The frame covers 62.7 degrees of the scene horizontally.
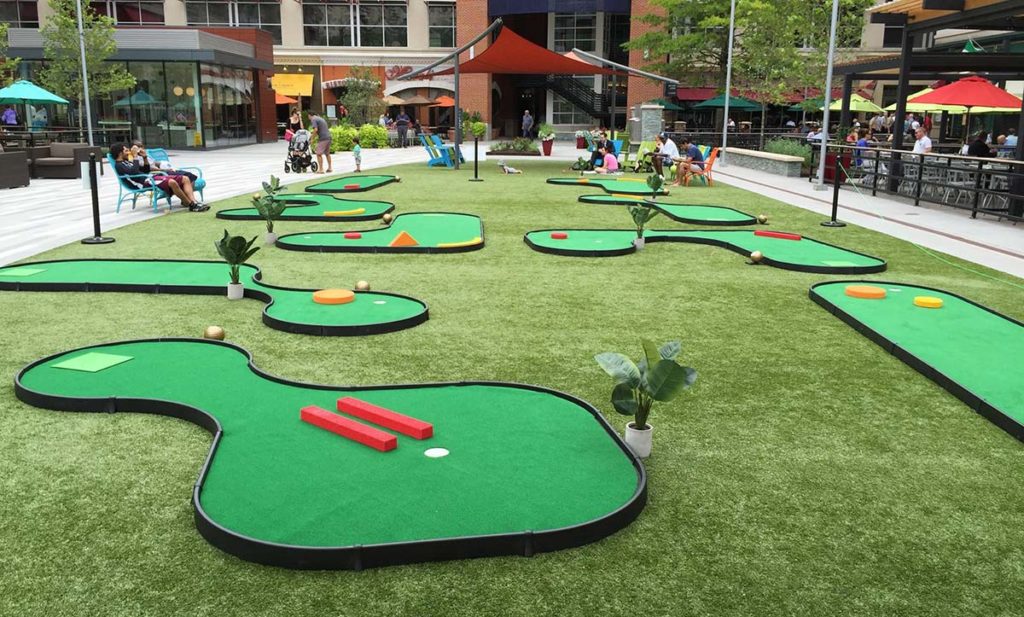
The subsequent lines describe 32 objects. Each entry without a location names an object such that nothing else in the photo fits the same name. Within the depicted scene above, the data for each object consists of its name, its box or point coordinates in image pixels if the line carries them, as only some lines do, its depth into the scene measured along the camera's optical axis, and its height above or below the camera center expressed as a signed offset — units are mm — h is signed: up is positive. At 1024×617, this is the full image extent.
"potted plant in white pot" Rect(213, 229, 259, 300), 6793 -931
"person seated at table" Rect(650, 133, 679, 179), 18734 -211
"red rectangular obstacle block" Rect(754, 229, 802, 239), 10266 -1077
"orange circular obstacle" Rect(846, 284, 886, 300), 7250 -1236
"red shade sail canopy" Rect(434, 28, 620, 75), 20406 +2054
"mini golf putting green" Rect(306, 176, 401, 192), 15719 -847
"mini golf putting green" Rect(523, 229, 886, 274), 8633 -1163
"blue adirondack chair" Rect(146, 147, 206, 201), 14520 -292
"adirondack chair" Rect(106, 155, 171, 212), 12488 -763
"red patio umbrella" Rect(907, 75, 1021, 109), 15742 +989
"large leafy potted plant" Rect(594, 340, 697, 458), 3795 -1065
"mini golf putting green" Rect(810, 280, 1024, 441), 4840 -1339
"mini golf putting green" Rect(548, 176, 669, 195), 16078 -836
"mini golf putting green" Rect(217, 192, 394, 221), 12047 -1040
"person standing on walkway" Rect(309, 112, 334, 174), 19172 +48
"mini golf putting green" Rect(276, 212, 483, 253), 9531 -1155
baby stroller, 19797 -308
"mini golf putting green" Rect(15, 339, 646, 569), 3145 -1428
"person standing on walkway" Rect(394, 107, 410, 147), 34438 +526
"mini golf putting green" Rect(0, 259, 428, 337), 6250 -1290
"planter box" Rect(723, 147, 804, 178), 19875 -400
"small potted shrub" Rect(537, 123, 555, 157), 27859 +191
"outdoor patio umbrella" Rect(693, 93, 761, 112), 33438 +1640
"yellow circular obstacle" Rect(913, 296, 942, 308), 6895 -1249
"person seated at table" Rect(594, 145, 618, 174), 20703 -492
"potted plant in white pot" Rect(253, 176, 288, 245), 9289 -745
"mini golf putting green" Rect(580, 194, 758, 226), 11852 -1028
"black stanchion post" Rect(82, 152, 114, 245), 9383 -924
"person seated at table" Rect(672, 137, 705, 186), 17672 -439
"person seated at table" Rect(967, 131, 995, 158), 15375 +4
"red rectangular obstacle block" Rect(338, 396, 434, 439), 4051 -1354
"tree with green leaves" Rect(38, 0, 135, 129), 24703 +2412
